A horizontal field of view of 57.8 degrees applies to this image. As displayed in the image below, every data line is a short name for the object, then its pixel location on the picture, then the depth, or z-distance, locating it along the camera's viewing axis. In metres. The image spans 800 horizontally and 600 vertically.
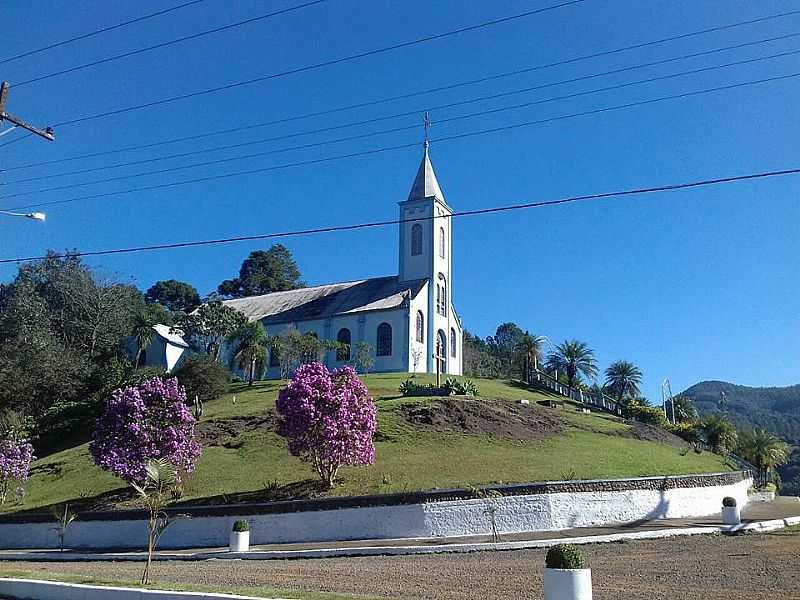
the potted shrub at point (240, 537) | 21.75
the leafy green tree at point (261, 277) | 107.94
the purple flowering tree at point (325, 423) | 26.02
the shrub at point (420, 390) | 42.12
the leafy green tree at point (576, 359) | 62.91
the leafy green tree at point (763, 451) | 50.81
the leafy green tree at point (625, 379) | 65.62
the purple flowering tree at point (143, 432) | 27.50
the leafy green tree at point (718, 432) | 47.19
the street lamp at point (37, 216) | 17.09
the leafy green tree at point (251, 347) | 53.88
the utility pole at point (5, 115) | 15.49
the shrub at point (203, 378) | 48.41
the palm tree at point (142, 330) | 61.88
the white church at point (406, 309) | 57.56
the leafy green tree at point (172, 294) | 102.61
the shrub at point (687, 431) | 46.89
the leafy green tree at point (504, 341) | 101.66
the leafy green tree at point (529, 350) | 61.56
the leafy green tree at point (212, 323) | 61.25
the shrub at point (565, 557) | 9.66
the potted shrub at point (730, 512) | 23.08
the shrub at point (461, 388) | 42.34
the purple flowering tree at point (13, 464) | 31.55
